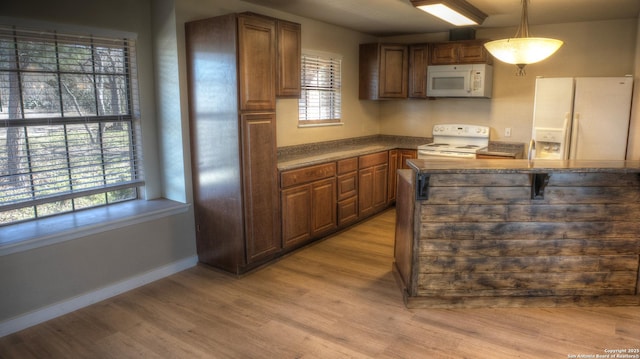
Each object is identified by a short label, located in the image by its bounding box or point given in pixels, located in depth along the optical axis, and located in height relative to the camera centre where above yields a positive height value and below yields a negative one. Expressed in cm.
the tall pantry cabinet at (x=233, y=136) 351 -16
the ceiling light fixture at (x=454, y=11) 370 +94
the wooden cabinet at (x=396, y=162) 588 -62
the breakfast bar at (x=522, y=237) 309 -86
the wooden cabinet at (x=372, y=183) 528 -82
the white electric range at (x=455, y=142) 542 -34
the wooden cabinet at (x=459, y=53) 536 +78
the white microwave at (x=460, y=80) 534 +44
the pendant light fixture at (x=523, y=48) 304 +47
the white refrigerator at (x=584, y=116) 442 -1
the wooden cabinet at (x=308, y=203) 415 -86
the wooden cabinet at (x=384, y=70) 578 +62
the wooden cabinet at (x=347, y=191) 488 -84
